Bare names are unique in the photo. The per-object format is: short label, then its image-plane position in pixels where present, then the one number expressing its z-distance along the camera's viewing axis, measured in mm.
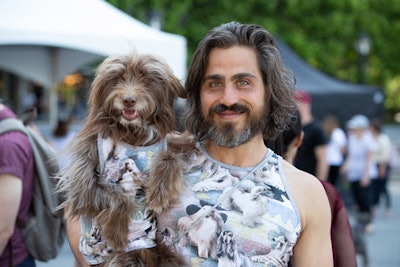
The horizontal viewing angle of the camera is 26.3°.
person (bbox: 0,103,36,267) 4086
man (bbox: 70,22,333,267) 2932
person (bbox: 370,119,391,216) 15617
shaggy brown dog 2891
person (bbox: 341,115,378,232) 13625
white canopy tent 6869
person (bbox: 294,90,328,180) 8211
